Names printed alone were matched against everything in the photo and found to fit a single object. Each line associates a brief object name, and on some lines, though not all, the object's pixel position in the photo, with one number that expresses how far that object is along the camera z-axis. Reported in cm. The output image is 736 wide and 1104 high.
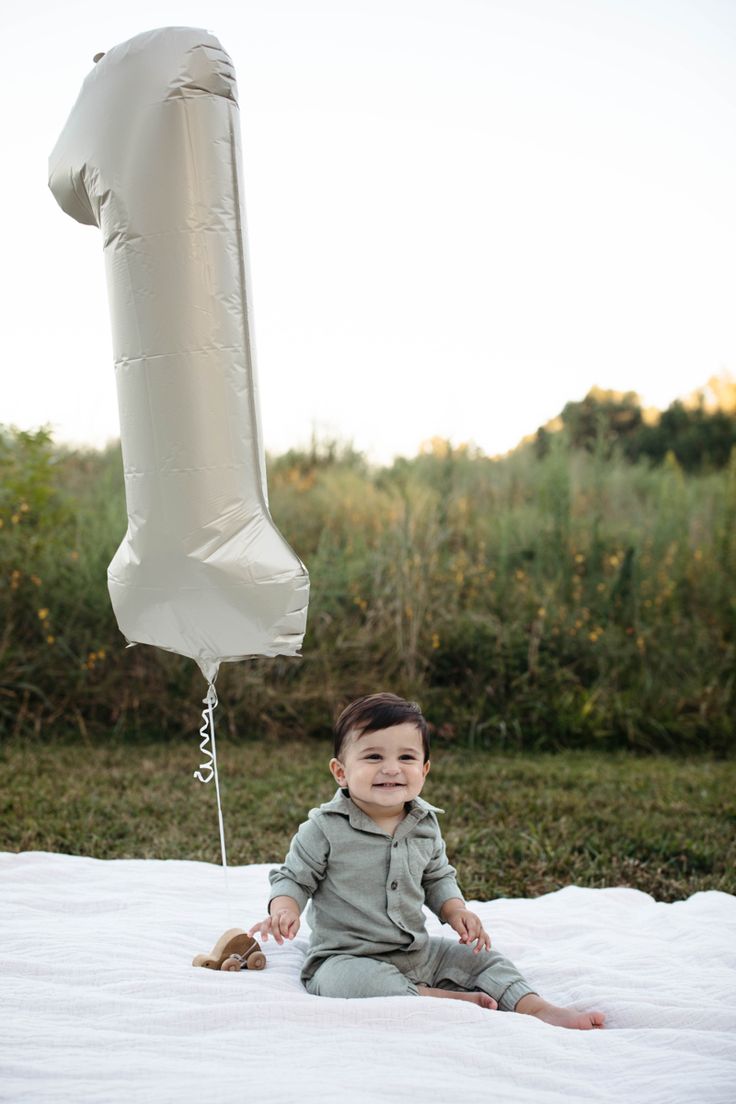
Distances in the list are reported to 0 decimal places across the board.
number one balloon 237
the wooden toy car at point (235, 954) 233
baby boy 229
